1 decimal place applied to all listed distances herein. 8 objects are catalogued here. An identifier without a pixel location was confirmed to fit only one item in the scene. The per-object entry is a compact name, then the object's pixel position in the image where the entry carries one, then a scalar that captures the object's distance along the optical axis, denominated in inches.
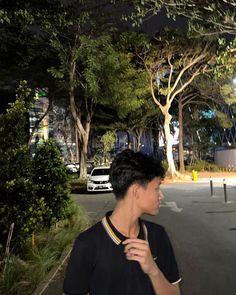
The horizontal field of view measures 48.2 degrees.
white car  567.7
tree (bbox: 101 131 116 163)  977.7
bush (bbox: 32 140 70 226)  239.7
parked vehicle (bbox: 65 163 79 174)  1237.4
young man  47.0
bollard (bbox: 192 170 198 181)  757.6
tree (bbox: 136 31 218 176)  734.5
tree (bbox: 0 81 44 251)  164.0
